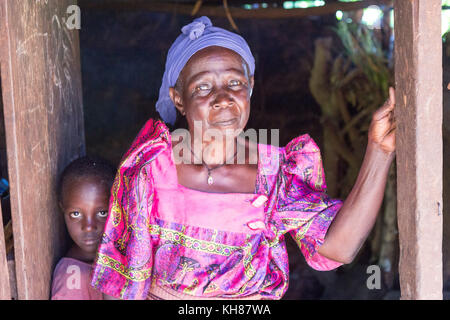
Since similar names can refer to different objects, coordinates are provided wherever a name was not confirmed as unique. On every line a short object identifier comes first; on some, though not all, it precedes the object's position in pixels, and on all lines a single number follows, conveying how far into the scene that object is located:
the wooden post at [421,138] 1.52
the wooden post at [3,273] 1.80
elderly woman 2.08
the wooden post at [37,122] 1.89
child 2.33
